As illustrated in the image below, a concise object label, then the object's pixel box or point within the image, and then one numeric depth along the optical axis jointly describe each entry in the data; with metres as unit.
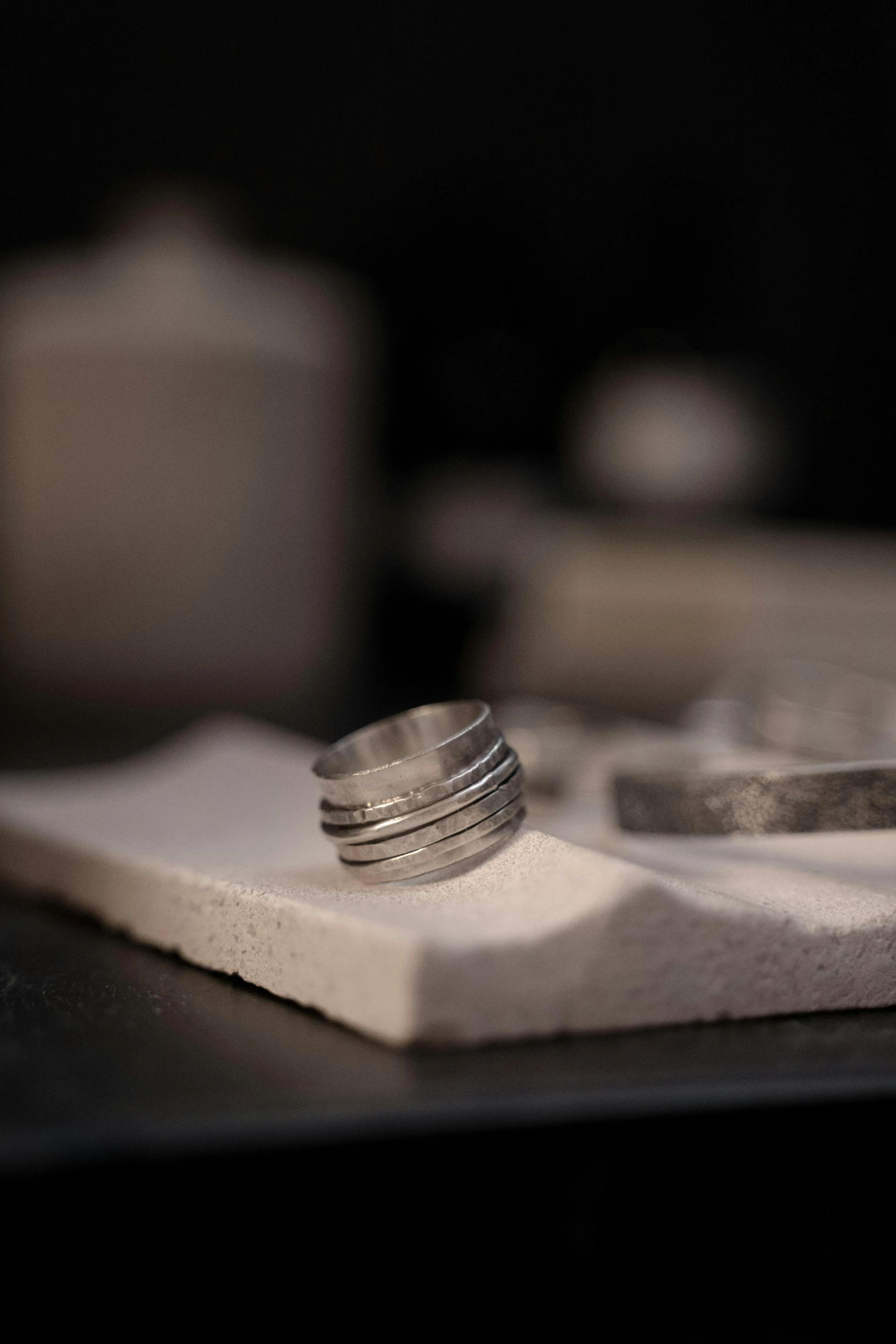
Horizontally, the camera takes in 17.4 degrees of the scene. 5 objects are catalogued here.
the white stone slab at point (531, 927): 0.28
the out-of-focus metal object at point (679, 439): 1.40
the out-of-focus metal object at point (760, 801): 0.32
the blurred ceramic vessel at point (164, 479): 1.19
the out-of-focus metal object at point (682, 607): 0.98
